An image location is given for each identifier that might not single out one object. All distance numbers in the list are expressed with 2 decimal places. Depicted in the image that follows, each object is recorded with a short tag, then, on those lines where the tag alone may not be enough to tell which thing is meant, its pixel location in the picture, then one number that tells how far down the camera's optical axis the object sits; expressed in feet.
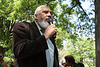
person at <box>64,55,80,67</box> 15.35
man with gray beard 6.48
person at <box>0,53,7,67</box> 18.10
